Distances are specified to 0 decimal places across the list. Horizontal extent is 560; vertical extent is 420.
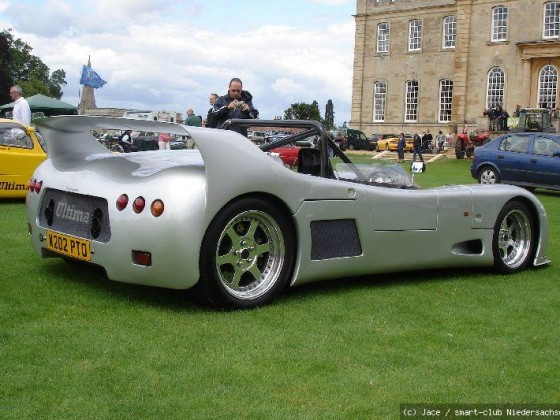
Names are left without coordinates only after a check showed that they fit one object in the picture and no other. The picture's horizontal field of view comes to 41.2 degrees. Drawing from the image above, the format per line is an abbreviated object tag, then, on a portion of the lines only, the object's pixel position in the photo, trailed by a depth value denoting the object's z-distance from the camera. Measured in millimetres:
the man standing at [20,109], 13359
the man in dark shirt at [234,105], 7710
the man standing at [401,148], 40531
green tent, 35988
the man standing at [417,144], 38066
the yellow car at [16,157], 11242
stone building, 50188
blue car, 17391
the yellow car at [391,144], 49316
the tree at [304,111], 73062
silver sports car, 4672
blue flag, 39656
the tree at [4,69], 61188
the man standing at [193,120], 17312
